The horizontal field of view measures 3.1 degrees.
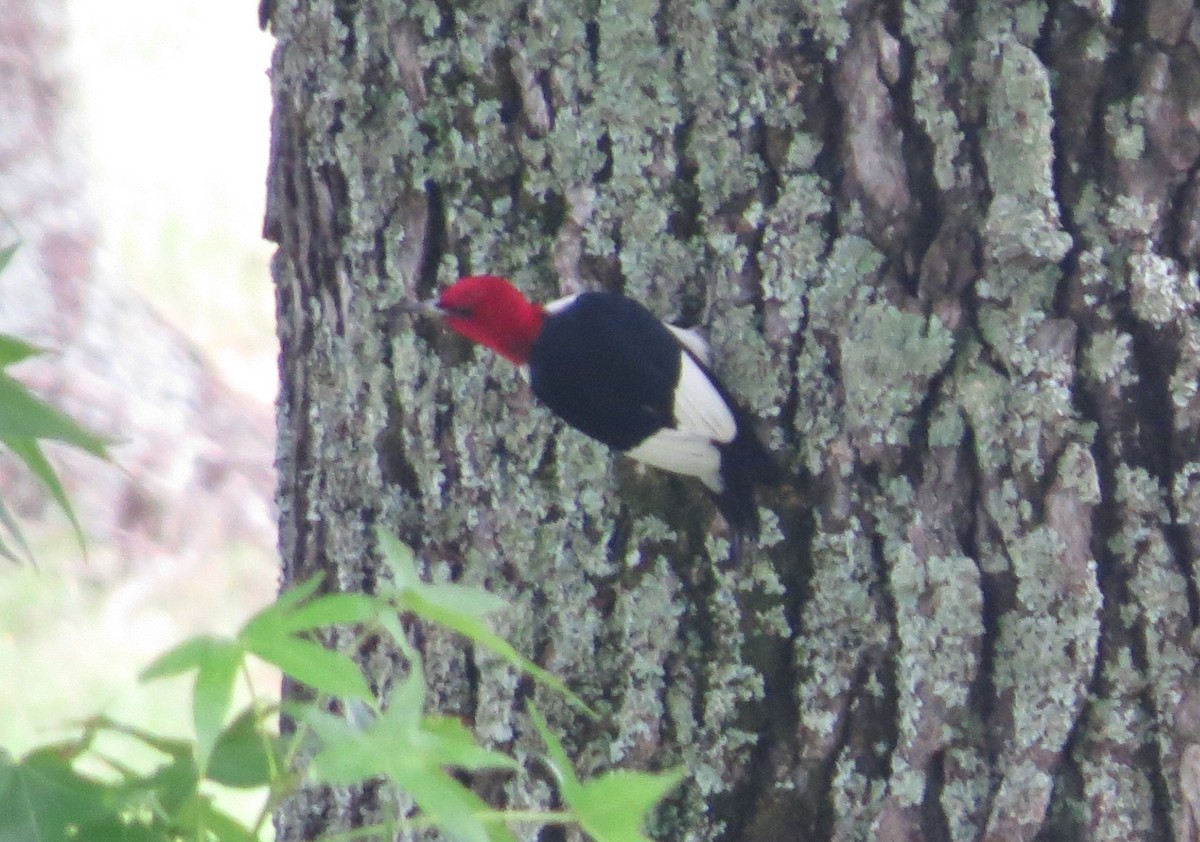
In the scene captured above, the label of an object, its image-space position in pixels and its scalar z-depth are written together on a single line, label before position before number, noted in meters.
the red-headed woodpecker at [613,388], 10.78
